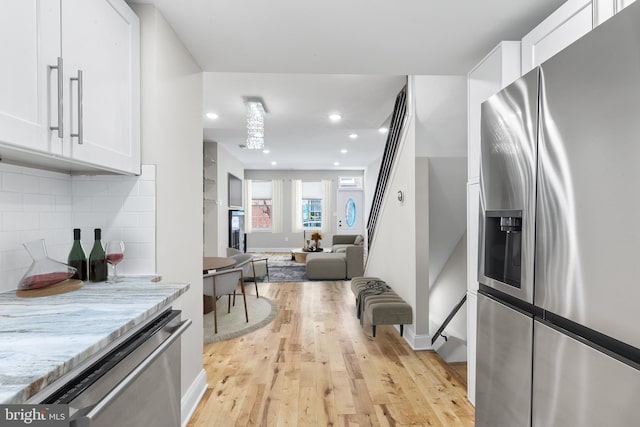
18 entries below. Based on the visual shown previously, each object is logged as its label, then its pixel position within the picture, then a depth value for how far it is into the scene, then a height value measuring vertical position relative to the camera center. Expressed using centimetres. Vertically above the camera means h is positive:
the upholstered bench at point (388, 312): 315 -98
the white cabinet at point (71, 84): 99 +50
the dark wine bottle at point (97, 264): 153 -24
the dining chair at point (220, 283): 341 -76
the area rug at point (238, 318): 340 -129
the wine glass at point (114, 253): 155 -19
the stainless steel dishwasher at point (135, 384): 78 -49
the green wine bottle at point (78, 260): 151 -22
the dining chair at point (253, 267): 479 -95
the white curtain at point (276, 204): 1055 +32
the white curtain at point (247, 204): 1037 +33
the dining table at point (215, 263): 378 -63
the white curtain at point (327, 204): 1063 +34
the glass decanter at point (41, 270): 129 -24
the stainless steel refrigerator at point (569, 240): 81 -8
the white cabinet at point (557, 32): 133 +85
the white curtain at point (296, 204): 1056 +34
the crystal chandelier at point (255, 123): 404 +127
